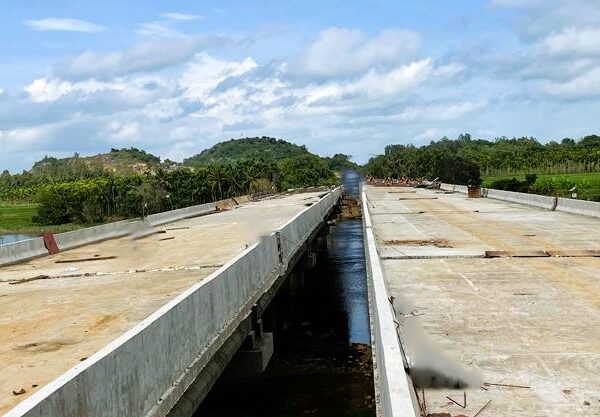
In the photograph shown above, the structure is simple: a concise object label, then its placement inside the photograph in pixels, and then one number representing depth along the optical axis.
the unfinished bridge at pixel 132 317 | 7.50
